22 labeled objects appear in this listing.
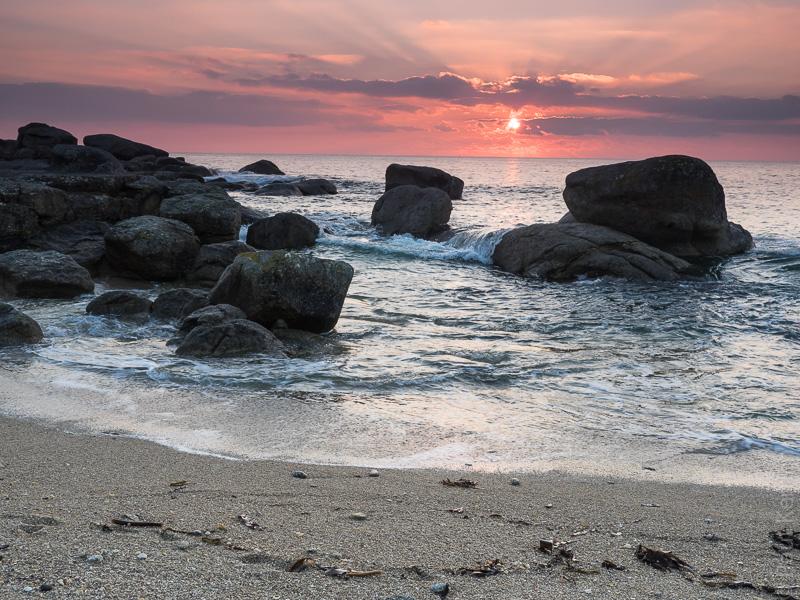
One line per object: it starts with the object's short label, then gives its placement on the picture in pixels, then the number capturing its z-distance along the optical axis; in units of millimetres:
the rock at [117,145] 49719
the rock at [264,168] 69750
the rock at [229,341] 8578
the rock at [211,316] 9219
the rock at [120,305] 10461
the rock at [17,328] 8711
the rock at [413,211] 24422
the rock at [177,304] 10469
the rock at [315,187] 45312
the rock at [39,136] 44906
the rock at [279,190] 43469
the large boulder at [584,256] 16031
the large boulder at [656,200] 17719
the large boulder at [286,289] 9992
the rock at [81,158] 35906
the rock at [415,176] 36812
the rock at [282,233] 19734
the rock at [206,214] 15883
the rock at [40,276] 11680
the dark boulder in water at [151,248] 13742
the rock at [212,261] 13977
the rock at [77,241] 14250
